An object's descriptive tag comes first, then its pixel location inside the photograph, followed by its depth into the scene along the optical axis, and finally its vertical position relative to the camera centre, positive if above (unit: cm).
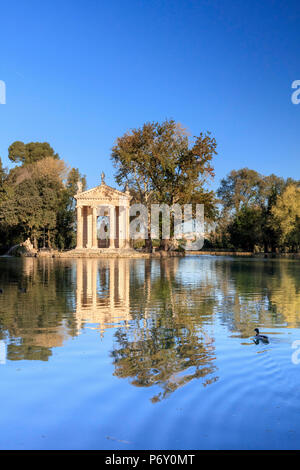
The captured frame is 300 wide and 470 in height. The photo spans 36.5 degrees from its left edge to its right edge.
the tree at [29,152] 8106 +1760
